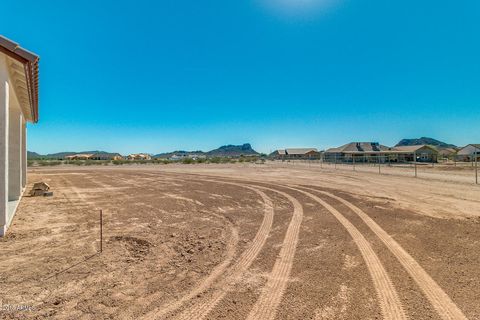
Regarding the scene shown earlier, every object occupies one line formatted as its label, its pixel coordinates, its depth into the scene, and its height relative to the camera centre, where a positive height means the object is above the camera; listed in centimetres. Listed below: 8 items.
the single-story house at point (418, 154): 6562 +110
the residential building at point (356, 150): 6958 +239
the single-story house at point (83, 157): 10915 +205
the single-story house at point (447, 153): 8745 +192
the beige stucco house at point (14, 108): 652 +223
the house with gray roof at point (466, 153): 6739 +135
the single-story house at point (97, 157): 12234 +228
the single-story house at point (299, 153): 10719 +271
